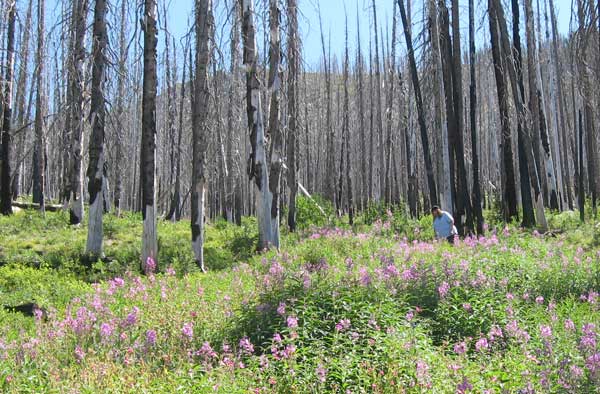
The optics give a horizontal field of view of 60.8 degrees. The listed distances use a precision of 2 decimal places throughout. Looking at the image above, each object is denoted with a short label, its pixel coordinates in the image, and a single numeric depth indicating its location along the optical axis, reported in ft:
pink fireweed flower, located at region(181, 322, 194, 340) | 15.37
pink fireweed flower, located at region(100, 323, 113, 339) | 15.94
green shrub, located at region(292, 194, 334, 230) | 60.05
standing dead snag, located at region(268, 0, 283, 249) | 45.27
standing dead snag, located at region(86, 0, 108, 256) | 39.19
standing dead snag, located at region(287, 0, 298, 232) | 48.83
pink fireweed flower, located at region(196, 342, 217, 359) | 13.61
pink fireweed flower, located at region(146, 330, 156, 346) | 15.46
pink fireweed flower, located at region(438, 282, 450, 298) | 17.92
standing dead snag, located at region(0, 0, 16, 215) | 55.26
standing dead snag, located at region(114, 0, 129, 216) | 38.38
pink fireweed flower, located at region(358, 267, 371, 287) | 18.49
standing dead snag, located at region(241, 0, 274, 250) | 40.91
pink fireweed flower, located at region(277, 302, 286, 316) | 15.70
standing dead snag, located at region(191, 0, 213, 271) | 37.27
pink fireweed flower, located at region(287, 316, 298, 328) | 13.80
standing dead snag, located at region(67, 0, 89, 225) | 42.06
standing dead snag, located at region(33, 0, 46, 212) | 59.10
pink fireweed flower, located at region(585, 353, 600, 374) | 10.85
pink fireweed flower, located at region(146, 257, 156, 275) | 22.98
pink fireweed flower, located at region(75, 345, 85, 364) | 14.43
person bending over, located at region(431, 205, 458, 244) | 37.06
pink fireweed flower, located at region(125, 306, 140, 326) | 16.84
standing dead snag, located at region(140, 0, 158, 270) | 35.50
